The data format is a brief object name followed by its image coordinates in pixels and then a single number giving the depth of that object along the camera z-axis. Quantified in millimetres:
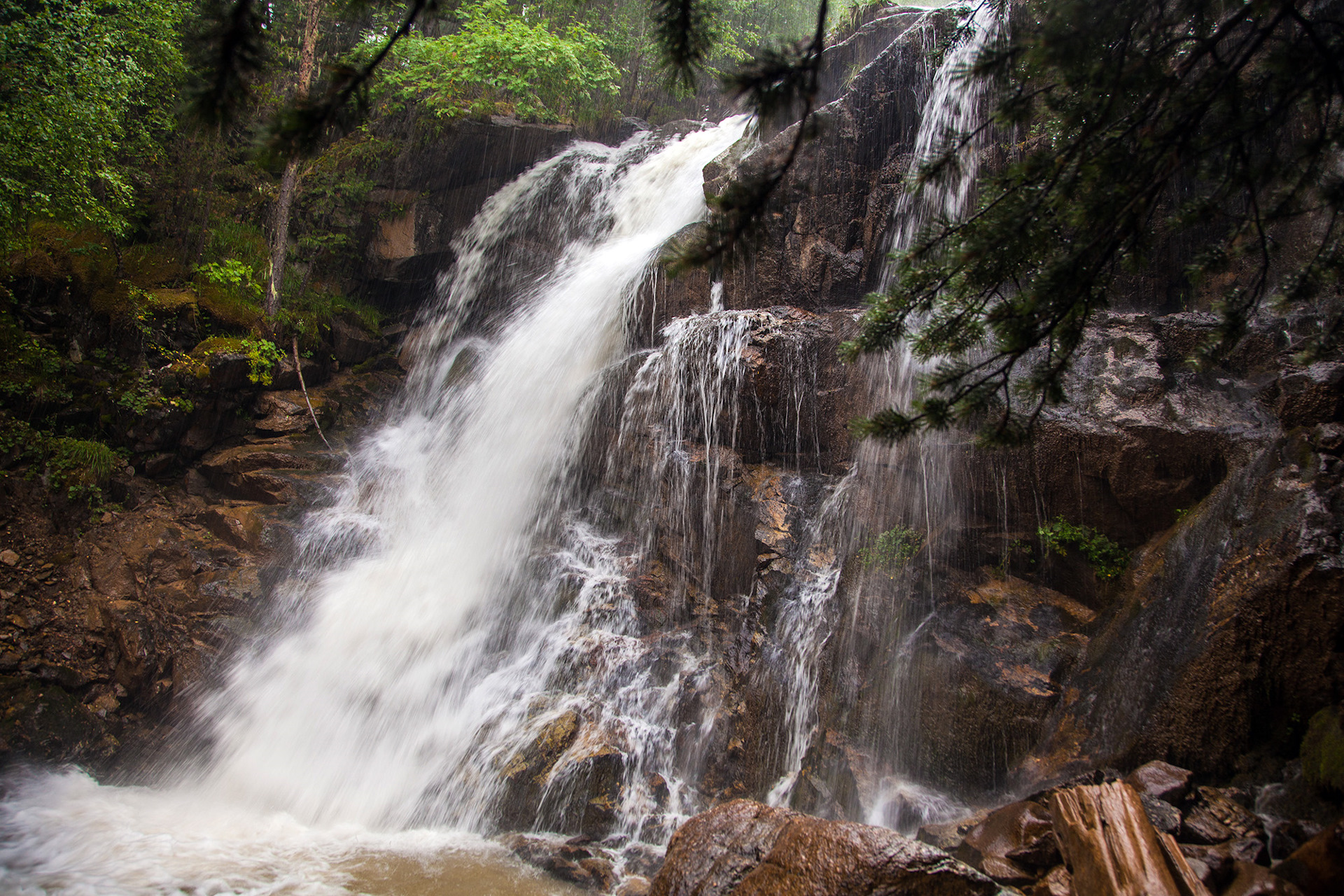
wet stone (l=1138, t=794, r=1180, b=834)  3707
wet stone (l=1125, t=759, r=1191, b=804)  3953
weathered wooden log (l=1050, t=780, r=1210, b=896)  3136
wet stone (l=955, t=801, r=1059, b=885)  3824
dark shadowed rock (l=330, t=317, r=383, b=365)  12805
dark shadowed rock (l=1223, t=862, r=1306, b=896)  3023
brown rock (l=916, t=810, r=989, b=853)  4711
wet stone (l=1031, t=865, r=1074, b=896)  3512
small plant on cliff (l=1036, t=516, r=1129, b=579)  5934
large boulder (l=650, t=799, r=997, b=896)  3207
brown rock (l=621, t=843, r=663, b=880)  5395
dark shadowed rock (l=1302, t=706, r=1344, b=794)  3531
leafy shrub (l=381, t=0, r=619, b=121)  13953
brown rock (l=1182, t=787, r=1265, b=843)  3607
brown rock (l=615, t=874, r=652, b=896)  5066
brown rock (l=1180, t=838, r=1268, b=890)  3332
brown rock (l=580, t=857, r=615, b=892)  5184
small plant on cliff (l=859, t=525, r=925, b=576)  6836
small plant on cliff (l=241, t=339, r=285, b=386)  10523
